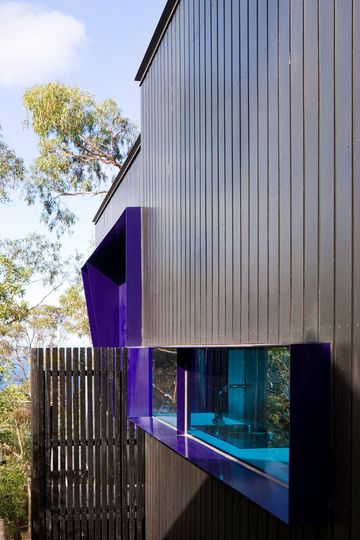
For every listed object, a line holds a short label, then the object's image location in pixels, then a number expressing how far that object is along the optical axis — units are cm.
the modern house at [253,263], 250
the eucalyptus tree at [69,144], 1758
